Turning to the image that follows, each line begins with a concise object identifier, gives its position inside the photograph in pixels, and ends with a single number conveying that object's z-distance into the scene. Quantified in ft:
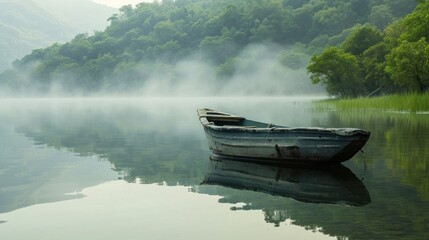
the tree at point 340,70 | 211.41
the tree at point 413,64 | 142.20
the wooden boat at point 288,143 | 50.44
